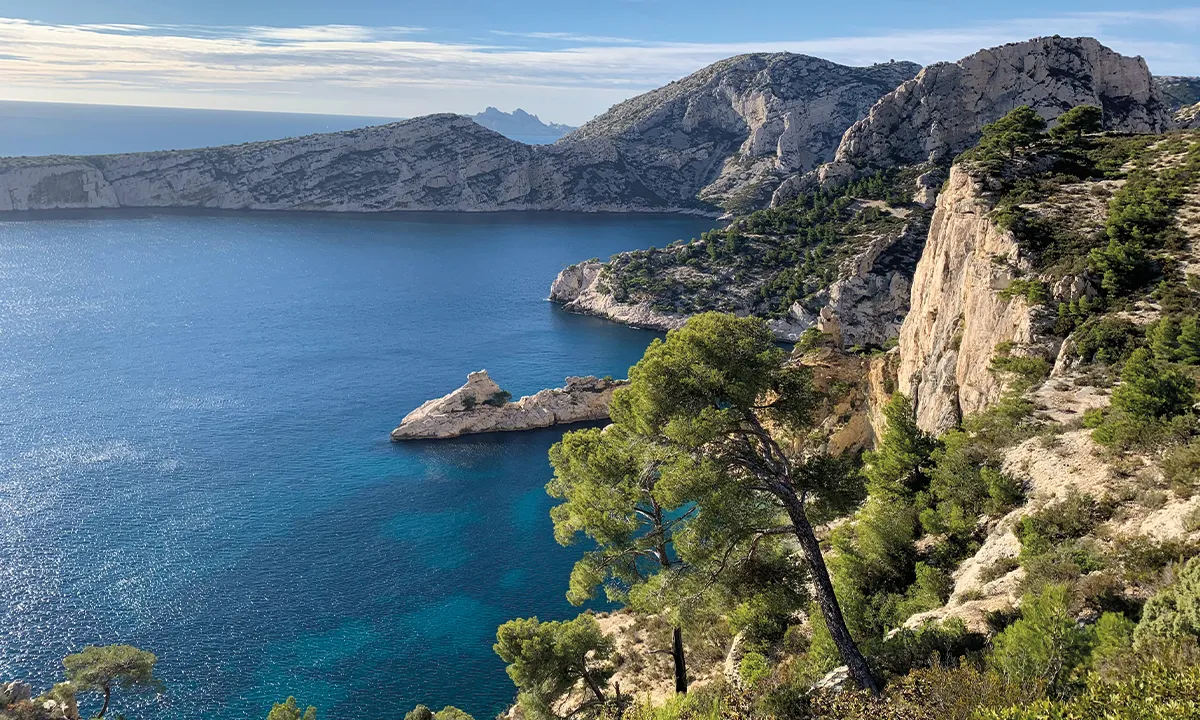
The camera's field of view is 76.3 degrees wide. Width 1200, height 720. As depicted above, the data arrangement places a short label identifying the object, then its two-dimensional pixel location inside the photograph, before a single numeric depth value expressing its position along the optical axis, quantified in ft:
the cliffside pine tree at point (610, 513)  59.47
